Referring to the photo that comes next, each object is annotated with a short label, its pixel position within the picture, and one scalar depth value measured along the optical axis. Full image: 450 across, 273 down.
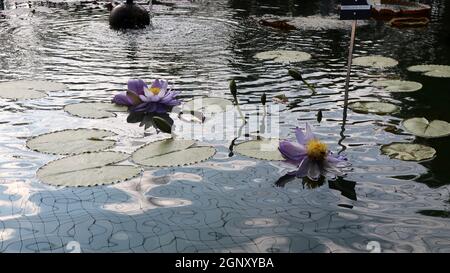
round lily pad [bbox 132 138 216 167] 3.17
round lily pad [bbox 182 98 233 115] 4.15
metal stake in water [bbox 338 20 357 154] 3.62
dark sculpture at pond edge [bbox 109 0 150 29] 7.36
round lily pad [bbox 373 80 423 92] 4.71
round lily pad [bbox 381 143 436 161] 3.28
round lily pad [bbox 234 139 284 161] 3.26
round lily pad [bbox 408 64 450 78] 5.21
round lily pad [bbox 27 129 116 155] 3.29
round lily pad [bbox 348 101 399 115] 4.15
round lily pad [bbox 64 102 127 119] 3.95
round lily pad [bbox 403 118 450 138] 3.64
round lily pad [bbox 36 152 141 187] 2.89
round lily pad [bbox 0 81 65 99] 4.41
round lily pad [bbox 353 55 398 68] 5.61
